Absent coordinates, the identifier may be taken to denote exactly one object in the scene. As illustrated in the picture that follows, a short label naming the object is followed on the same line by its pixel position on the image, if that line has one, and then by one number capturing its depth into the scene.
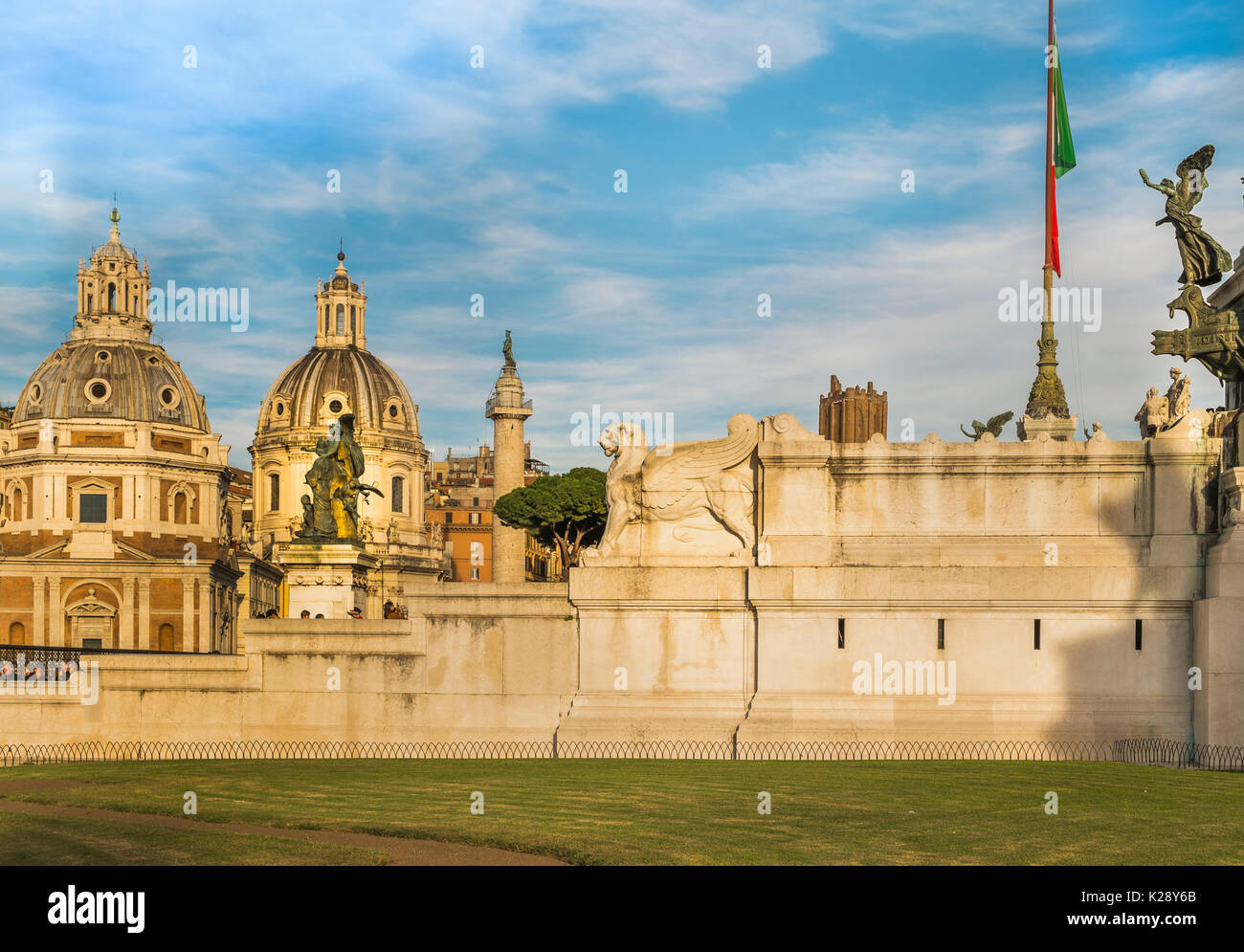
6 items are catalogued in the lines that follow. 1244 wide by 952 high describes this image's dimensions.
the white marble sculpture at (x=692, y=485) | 34.00
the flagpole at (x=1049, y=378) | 50.03
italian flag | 48.31
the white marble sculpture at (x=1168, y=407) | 34.62
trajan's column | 128.62
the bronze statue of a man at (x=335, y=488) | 37.41
